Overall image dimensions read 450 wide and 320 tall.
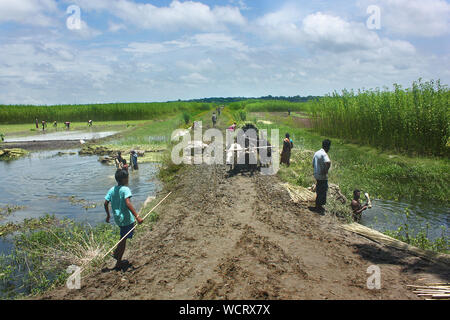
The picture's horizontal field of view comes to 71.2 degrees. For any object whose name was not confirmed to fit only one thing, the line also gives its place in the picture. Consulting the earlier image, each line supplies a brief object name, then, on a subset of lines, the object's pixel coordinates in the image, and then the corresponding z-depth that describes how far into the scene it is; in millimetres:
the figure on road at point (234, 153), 10870
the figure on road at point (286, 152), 11469
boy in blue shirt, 4656
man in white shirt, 6523
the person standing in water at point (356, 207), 7422
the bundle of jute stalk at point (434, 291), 3723
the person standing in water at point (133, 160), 14500
